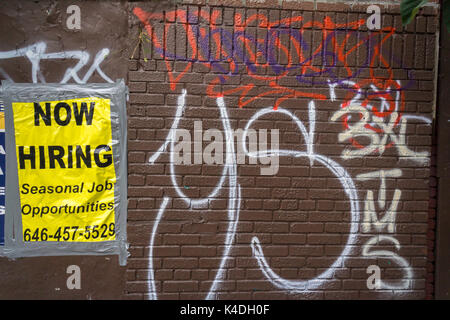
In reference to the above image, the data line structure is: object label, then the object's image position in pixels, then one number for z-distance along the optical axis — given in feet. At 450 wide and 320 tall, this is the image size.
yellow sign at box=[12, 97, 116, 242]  11.51
